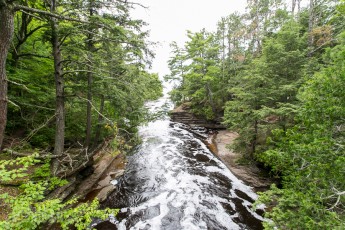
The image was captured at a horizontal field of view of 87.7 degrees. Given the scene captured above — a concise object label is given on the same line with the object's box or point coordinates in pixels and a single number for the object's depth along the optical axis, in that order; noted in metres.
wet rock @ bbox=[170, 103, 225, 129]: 19.15
